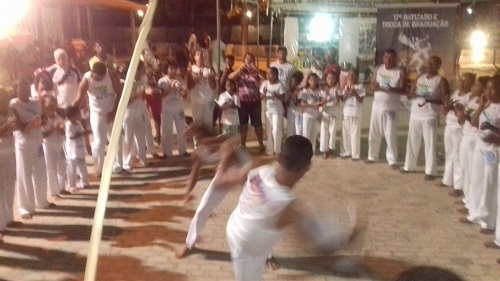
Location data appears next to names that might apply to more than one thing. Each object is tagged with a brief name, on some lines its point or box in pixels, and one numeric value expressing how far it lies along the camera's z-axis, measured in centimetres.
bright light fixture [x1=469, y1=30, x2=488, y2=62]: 2277
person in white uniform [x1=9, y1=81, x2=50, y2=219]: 688
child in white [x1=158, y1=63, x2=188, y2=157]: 1006
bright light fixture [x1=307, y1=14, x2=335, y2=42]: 1658
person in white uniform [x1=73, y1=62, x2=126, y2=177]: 866
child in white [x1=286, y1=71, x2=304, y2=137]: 1030
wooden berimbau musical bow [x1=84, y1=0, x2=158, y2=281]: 214
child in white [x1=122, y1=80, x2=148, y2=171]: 937
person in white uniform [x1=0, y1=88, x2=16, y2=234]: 654
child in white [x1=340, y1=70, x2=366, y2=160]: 1004
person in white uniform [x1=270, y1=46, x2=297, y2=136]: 1052
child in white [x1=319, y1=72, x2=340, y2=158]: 1020
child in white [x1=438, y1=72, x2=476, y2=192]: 783
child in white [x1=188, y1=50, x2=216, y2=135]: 1032
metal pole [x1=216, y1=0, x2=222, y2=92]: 1156
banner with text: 1177
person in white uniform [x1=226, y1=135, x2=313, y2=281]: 372
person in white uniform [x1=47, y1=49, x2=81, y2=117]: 925
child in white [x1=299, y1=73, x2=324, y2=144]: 1016
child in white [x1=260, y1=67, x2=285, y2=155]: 1027
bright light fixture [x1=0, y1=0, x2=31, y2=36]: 753
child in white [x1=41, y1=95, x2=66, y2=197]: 757
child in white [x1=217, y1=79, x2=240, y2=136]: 1023
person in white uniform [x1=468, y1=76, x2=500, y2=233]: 643
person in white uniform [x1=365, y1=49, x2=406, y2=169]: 939
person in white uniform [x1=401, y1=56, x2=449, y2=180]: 858
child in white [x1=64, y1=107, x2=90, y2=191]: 810
